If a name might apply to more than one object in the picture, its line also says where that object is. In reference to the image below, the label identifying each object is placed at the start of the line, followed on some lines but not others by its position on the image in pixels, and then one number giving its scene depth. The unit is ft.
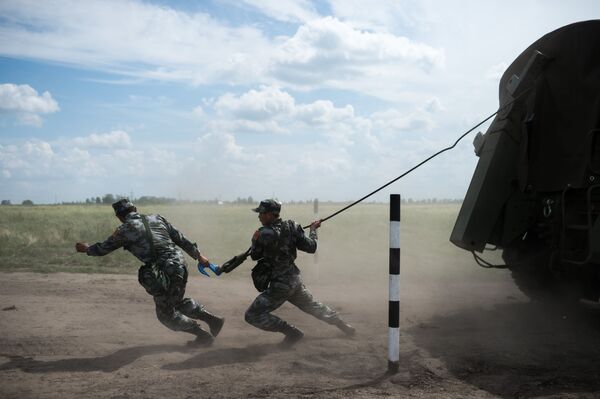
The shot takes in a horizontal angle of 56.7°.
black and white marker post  15.42
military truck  20.04
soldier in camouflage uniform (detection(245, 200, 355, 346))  19.45
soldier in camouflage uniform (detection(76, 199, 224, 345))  19.29
